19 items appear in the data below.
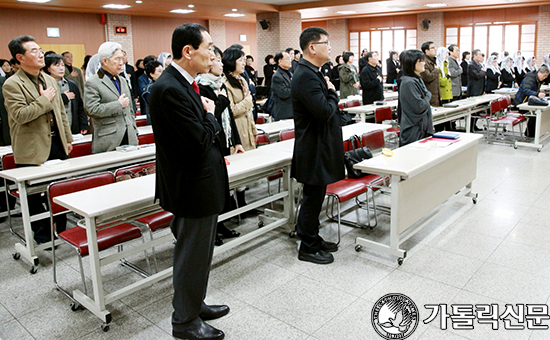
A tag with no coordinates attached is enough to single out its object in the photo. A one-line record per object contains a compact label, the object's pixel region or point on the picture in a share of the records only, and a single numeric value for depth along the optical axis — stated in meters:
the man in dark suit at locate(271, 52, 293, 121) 6.30
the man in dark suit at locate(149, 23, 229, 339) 2.13
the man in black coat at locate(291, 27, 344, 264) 3.13
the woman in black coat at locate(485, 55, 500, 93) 10.21
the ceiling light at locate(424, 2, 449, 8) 13.75
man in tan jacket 3.62
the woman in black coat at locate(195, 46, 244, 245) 3.32
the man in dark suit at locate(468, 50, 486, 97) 8.97
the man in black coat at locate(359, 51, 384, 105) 7.81
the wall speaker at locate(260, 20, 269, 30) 14.14
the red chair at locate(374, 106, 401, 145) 6.44
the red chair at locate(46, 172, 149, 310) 2.86
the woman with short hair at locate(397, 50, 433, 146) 4.40
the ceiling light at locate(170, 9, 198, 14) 13.59
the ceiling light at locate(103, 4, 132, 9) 11.94
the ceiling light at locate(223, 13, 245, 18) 15.05
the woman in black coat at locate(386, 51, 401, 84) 11.93
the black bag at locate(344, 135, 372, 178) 3.93
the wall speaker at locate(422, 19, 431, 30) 16.33
